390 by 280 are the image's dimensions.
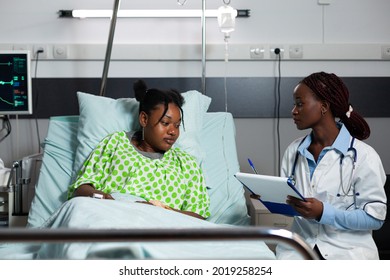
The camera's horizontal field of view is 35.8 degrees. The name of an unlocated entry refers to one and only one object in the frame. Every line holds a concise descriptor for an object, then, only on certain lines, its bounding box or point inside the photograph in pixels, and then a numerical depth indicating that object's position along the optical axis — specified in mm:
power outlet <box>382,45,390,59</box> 3910
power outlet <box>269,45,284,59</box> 3889
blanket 1536
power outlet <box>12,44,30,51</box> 3877
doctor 2197
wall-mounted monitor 3381
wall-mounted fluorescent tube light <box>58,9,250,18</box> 3721
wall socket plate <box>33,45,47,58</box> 3883
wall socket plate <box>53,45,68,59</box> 3877
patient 2645
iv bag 3531
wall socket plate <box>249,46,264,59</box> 3883
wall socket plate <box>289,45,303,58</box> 3889
